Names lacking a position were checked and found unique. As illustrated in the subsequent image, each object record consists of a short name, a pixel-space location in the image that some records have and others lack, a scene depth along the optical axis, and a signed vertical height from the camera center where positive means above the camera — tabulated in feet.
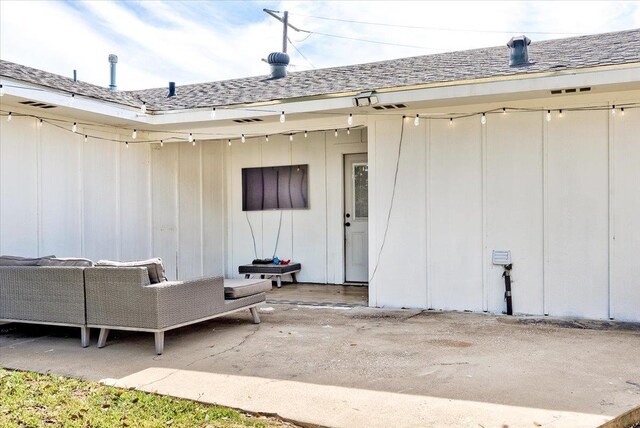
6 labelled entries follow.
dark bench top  27.63 -3.27
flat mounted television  29.55 +1.31
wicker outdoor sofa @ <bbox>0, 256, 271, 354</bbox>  14.48 -2.62
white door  28.14 -0.44
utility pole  44.78 +16.27
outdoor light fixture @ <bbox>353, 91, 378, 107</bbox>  19.49 +4.26
